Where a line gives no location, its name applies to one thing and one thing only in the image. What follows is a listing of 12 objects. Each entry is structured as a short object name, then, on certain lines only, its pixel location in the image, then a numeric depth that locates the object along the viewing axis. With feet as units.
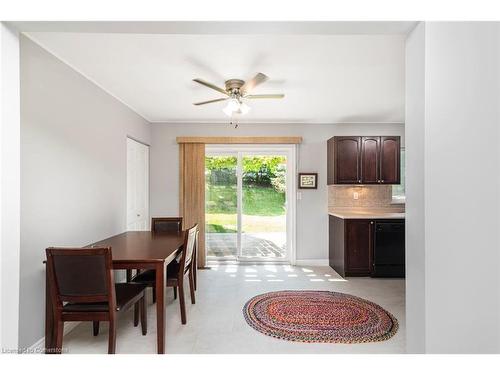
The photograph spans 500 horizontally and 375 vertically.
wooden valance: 14.94
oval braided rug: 7.89
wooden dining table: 6.68
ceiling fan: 8.98
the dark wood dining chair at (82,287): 5.90
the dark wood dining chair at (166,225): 11.74
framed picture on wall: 15.26
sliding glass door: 15.65
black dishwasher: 13.08
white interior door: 12.84
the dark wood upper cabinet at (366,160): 14.24
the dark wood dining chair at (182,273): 8.38
